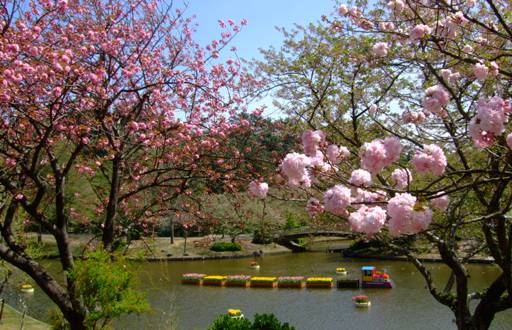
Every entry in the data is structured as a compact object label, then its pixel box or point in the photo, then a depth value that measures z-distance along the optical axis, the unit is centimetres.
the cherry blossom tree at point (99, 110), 496
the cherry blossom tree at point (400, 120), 235
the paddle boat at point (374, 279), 1759
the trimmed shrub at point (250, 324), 645
